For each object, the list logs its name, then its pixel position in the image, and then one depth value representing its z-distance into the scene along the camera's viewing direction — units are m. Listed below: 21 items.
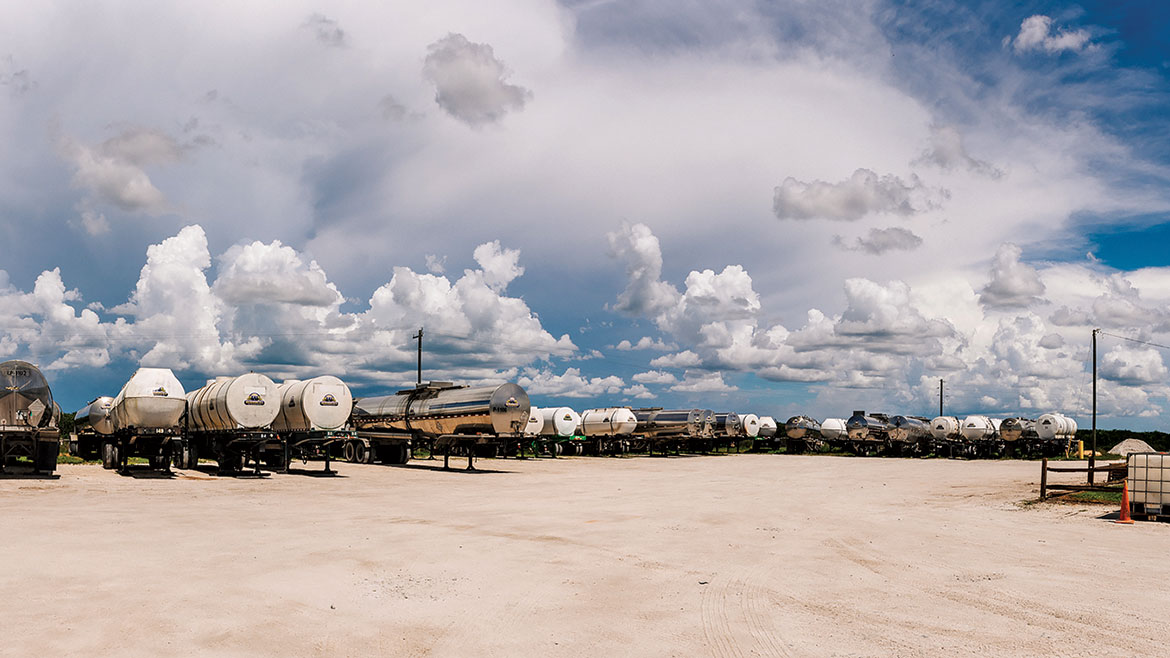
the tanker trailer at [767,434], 75.56
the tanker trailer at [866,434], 69.06
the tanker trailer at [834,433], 72.38
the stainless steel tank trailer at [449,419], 35.16
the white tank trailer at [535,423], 56.22
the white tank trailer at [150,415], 28.77
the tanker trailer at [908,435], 68.38
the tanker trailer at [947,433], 67.51
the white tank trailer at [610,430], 61.94
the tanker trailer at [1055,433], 64.56
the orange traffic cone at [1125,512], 19.07
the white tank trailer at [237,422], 30.11
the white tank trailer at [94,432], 39.12
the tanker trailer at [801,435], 72.25
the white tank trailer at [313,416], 32.65
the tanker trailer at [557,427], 59.09
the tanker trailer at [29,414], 25.92
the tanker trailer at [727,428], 65.38
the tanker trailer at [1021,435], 65.06
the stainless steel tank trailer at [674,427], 62.94
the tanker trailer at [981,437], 65.94
